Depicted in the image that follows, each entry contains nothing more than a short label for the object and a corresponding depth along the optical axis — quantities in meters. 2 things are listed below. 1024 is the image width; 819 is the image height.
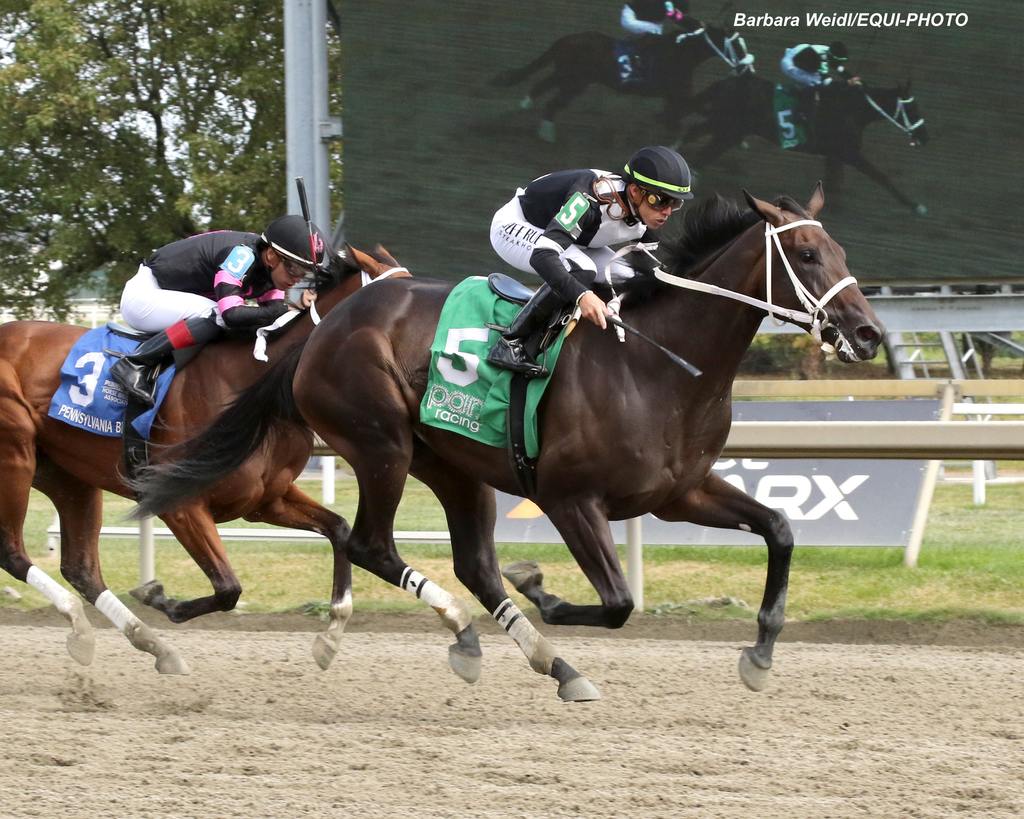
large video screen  19.50
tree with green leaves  29.30
